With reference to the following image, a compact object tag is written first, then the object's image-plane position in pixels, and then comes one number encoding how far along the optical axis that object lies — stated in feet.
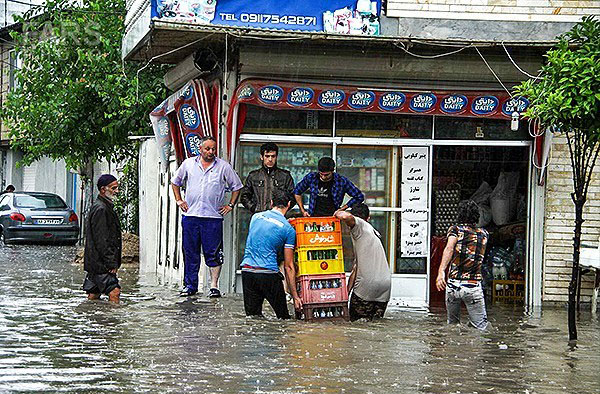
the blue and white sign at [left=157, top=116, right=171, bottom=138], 57.52
